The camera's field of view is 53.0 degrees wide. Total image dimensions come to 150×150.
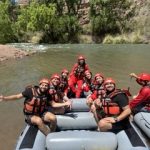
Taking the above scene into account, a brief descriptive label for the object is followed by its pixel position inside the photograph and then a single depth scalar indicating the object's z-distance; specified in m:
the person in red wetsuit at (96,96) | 2.62
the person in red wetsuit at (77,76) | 3.48
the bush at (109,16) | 14.44
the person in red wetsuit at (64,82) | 3.29
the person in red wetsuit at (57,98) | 2.61
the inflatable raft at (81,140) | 2.13
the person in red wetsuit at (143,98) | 2.71
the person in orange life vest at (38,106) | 2.41
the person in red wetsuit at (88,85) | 3.41
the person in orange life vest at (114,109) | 2.33
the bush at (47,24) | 13.72
